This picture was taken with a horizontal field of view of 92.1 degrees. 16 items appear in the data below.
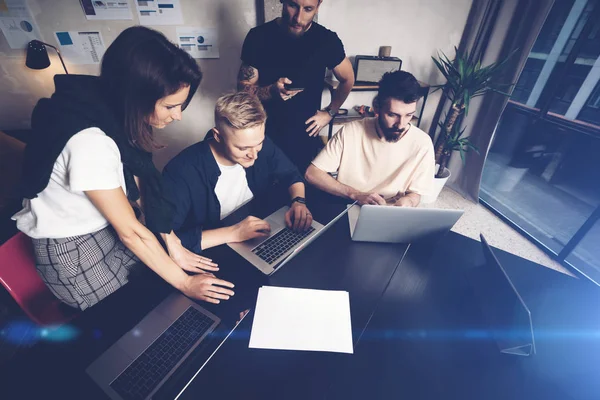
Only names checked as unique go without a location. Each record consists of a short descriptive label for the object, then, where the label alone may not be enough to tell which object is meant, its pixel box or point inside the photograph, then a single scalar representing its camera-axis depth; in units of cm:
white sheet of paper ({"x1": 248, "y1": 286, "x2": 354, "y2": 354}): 85
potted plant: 260
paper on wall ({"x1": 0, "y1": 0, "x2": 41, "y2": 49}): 217
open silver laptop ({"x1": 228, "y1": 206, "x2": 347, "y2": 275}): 108
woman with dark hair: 80
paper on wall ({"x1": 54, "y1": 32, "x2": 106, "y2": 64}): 234
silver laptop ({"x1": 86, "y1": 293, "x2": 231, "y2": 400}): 74
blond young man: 119
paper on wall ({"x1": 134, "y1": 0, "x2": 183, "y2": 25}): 235
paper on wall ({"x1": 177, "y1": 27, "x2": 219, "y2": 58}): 250
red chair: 98
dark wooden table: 76
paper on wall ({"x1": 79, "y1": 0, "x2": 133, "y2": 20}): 227
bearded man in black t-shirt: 188
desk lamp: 206
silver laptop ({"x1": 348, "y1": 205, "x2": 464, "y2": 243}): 105
